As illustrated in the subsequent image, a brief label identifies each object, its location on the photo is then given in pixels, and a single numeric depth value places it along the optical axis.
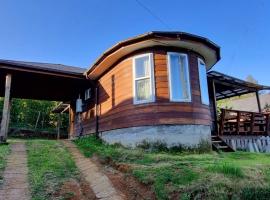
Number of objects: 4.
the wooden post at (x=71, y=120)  12.60
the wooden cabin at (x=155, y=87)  6.43
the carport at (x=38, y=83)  7.96
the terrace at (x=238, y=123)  8.54
